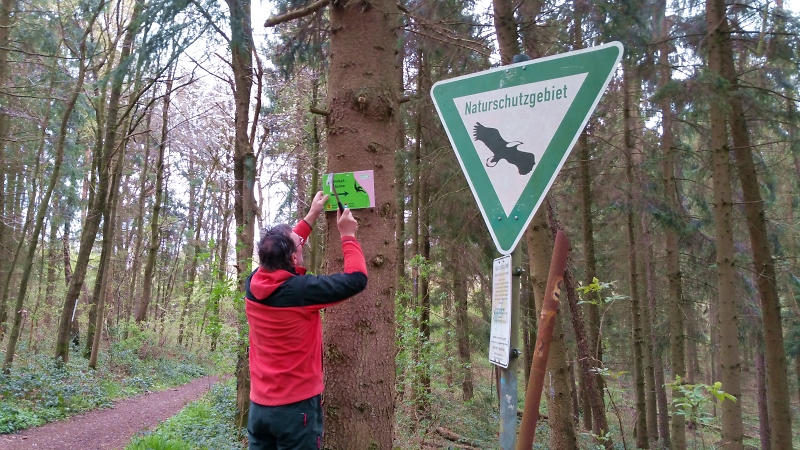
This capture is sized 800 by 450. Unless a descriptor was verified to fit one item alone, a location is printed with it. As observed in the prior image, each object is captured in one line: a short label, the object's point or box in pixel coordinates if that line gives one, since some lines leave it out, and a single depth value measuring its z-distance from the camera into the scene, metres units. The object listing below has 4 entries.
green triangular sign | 1.71
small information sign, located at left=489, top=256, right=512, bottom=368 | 1.65
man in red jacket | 2.43
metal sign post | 1.67
